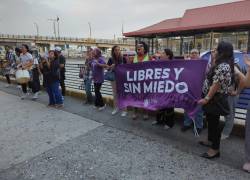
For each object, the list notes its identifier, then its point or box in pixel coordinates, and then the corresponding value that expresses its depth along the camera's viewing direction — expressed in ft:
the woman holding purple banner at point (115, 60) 15.38
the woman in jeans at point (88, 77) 18.47
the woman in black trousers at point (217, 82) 8.60
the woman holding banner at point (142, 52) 13.97
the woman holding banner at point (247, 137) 8.58
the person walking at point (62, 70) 22.05
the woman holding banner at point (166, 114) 12.83
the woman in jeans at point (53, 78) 18.20
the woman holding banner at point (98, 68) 16.91
